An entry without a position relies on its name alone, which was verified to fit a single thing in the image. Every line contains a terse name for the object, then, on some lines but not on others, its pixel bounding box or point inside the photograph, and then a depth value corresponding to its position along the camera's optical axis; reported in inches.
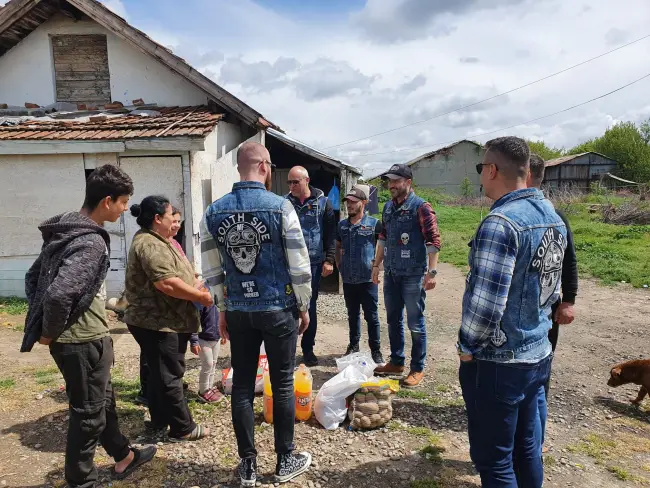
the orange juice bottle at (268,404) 138.0
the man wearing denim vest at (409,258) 160.4
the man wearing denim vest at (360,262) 185.0
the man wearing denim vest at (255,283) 102.1
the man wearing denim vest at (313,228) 184.4
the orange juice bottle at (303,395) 139.0
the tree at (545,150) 1971.0
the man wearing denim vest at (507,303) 80.0
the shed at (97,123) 267.3
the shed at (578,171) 1381.6
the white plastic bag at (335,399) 136.8
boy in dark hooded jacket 88.2
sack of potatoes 135.6
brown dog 157.0
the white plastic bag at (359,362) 141.4
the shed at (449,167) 1455.5
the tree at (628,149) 1503.4
